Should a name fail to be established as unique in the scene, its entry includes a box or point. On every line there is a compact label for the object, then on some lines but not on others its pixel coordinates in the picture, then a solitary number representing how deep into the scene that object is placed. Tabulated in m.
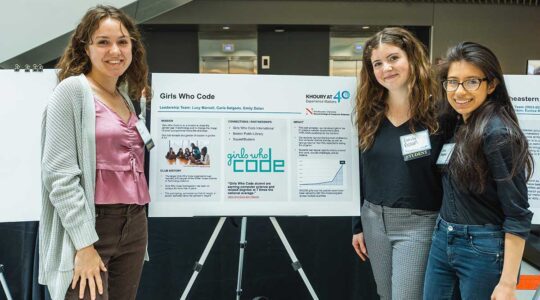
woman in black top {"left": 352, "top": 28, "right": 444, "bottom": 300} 1.76
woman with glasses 1.44
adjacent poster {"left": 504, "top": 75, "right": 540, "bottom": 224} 2.32
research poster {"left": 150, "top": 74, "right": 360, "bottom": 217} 2.26
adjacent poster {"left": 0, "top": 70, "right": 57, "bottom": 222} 2.26
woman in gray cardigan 1.44
